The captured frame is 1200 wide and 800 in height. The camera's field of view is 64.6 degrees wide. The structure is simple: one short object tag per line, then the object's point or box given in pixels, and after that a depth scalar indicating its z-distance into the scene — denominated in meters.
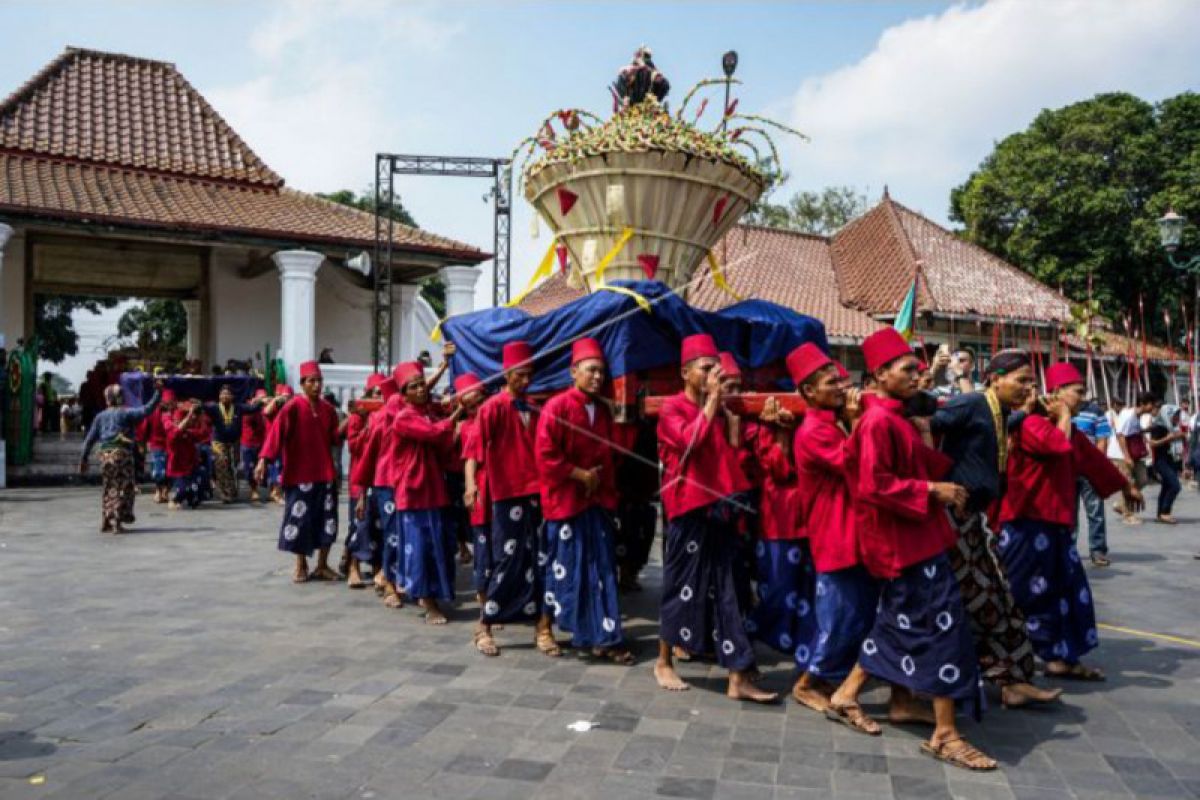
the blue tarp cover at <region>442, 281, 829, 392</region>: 5.53
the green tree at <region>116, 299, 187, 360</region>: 35.12
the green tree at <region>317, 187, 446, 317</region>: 37.38
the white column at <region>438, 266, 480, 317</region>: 18.66
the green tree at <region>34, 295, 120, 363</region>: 36.38
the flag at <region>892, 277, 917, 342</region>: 7.02
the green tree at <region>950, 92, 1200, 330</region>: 26.80
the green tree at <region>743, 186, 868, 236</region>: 36.56
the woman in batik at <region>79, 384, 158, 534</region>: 10.39
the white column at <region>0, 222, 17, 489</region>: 15.03
